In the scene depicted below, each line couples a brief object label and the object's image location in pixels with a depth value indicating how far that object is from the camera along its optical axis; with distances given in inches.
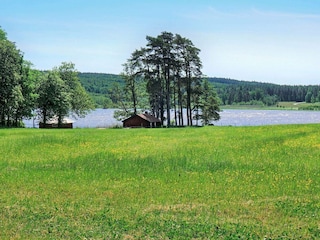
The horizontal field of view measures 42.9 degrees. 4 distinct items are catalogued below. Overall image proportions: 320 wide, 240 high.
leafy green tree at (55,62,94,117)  3312.0
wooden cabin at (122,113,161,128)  2864.2
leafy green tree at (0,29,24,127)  2357.3
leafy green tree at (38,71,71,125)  2731.3
